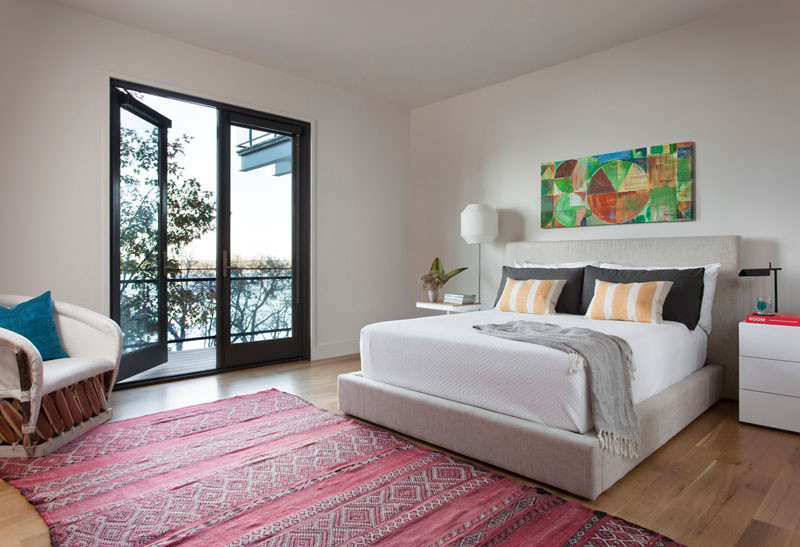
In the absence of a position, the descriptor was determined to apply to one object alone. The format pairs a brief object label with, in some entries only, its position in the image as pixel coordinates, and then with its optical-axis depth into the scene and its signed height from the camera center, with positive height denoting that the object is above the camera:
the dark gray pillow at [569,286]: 3.65 -0.16
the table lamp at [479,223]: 4.55 +0.40
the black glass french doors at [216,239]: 3.86 +0.24
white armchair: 2.27 -0.60
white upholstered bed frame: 1.97 -0.75
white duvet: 2.04 -0.50
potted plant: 4.87 -0.15
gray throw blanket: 2.00 -0.50
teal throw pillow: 2.73 -0.33
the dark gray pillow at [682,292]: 3.07 -0.18
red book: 2.70 -0.31
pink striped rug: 1.70 -0.95
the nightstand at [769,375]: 2.69 -0.63
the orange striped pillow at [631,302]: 3.03 -0.24
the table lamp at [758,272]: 2.95 -0.05
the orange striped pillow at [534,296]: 3.60 -0.24
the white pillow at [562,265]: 3.89 +0.00
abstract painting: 3.62 +0.63
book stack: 4.65 -0.33
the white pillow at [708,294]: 3.19 -0.20
